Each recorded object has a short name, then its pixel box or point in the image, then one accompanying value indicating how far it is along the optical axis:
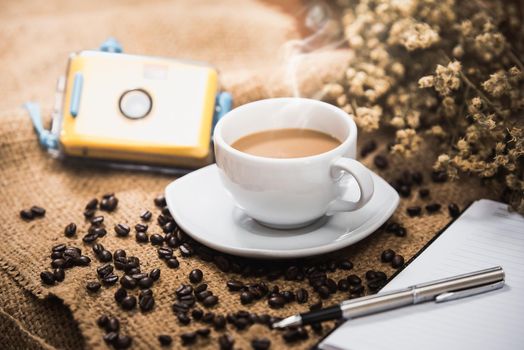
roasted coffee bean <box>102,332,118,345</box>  0.89
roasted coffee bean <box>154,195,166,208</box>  1.23
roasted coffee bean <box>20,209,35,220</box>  1.21
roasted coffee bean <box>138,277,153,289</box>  0.99
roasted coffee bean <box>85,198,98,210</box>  1.23
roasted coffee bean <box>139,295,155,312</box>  0.95
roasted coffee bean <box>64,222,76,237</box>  1.14
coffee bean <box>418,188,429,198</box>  1.24
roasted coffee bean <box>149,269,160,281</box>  1.00
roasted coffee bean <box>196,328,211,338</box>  0.89
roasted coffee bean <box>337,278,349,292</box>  0.99
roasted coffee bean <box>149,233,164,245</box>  1.11
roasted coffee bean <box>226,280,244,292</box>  0.98
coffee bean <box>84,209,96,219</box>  1.20
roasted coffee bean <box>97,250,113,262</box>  1.06
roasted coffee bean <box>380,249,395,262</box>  1.04
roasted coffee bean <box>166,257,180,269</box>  1.04
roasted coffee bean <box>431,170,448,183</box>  1.28
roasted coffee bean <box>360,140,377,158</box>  1.38
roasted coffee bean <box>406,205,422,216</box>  1.19
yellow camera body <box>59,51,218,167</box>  1.30
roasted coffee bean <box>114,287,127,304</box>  0.96
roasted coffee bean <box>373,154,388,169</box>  1.33
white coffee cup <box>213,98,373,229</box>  0.94
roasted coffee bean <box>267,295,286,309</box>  0.95
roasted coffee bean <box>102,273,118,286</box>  1.00
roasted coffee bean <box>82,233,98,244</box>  1.12
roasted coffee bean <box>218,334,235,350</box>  0.86
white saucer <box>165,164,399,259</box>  1.00
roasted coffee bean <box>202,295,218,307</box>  0.95
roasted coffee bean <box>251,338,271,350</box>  0.86
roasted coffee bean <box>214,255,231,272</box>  1.03
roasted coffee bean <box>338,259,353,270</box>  1.03
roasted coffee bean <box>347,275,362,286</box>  0.99
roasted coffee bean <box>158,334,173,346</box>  0.88
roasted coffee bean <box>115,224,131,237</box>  1.13
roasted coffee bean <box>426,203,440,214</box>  1.20
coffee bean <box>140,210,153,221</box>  1.18
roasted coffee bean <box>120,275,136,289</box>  0.99
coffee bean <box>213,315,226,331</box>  0.90
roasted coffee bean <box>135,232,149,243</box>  1.12
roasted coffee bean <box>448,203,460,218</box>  1.18
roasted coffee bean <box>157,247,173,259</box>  1.06
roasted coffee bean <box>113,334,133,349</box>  0.88
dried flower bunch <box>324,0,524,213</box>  1.14
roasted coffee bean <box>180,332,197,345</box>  0.88
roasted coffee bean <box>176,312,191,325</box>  0.92
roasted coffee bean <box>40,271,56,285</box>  1.01
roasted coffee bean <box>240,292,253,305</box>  0.95
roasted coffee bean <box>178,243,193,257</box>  1.07
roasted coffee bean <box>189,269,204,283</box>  1.00
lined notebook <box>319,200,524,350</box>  0.85
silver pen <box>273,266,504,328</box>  0.87
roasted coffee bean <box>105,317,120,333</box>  0.91
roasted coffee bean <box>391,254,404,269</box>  1.04
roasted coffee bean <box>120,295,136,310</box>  0.95
